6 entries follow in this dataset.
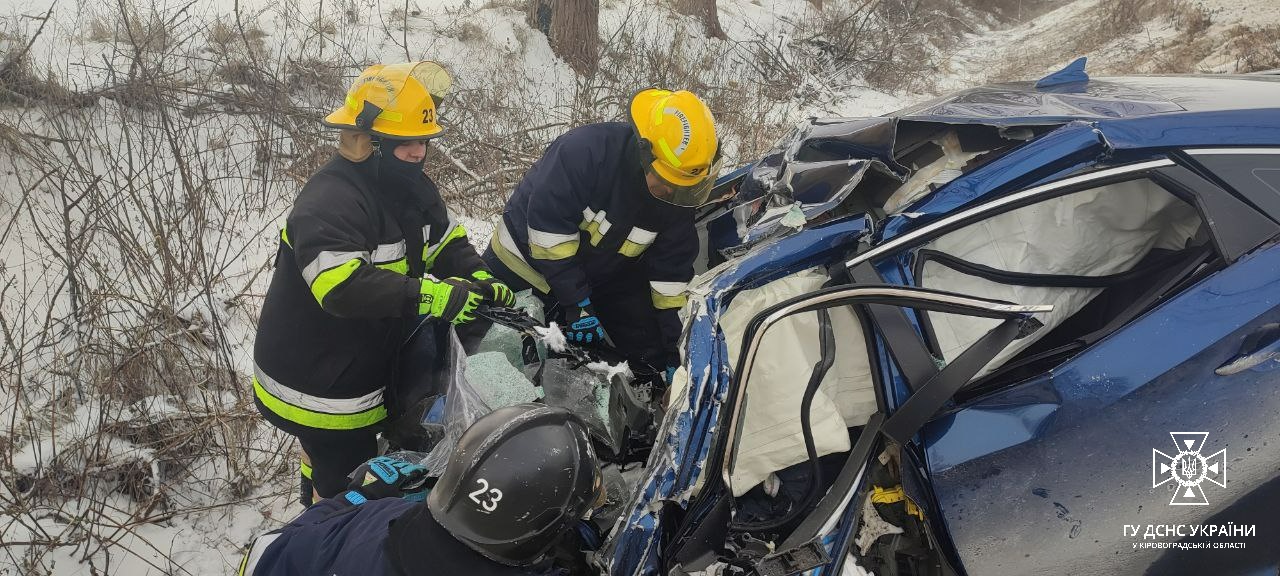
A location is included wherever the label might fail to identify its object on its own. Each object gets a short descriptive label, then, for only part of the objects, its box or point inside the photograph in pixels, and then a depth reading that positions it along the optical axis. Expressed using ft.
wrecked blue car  5.10
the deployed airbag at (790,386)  6.33
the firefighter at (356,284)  6.93
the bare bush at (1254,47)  22.97
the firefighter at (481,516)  4.40
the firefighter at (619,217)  8.71
